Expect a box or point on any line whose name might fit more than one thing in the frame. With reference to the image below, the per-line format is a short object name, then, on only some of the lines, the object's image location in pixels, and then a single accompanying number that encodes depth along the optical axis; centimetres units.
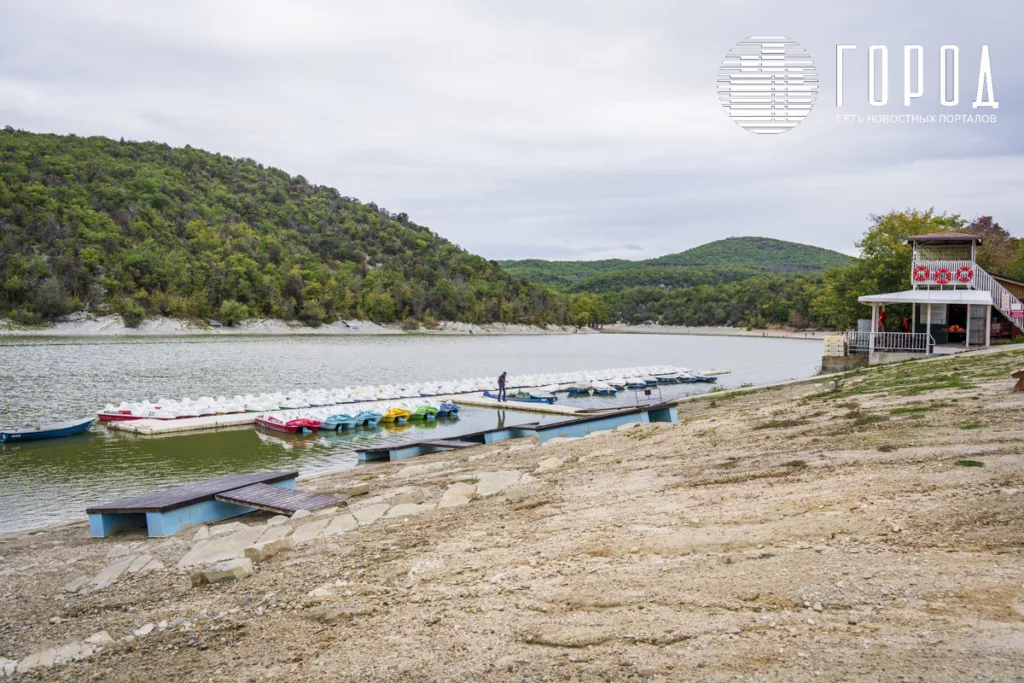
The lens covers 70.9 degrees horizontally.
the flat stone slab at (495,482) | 952
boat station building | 2705
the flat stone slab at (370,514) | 859
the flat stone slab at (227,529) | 958
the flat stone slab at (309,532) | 805
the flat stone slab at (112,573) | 768
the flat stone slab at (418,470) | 1273
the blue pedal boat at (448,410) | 2730
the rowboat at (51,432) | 2047
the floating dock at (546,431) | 1800
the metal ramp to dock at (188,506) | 996
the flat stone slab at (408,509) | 880
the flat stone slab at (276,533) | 828
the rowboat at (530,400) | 3067
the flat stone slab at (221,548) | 802
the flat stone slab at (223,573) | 697
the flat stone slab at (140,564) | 793
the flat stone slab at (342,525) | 824
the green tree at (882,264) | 3581
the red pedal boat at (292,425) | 2289
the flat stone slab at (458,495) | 911
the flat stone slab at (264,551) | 741
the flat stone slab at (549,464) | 1084
